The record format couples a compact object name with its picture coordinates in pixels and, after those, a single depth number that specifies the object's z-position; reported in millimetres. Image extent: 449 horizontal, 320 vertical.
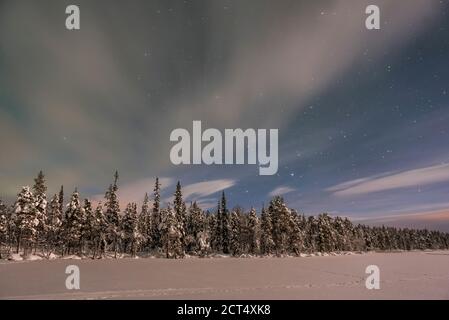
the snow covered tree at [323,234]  95062
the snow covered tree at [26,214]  55719
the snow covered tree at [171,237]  67062
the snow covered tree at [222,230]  85750
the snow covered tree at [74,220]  65312
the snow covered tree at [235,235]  83750
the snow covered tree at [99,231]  67362
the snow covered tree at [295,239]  78750
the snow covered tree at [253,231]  85062
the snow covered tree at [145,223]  92750
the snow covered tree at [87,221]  67000
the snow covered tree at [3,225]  73000
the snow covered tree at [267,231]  78625
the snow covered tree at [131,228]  74938
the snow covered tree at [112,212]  70375
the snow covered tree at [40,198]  59031
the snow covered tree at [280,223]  77438
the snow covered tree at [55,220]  75500
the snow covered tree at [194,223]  86050
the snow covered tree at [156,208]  77481
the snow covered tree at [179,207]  69906
